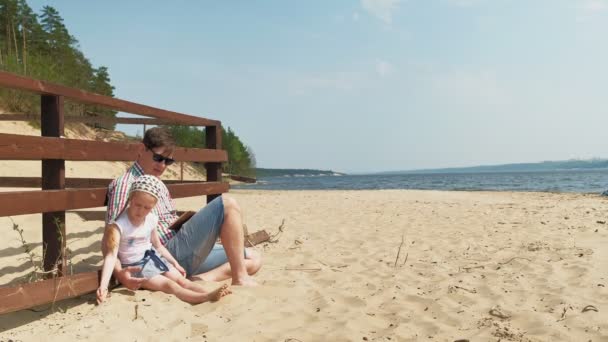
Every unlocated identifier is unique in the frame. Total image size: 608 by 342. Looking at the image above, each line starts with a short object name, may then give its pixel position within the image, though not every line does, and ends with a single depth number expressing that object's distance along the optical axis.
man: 3.75
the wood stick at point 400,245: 5.35
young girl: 3.29
